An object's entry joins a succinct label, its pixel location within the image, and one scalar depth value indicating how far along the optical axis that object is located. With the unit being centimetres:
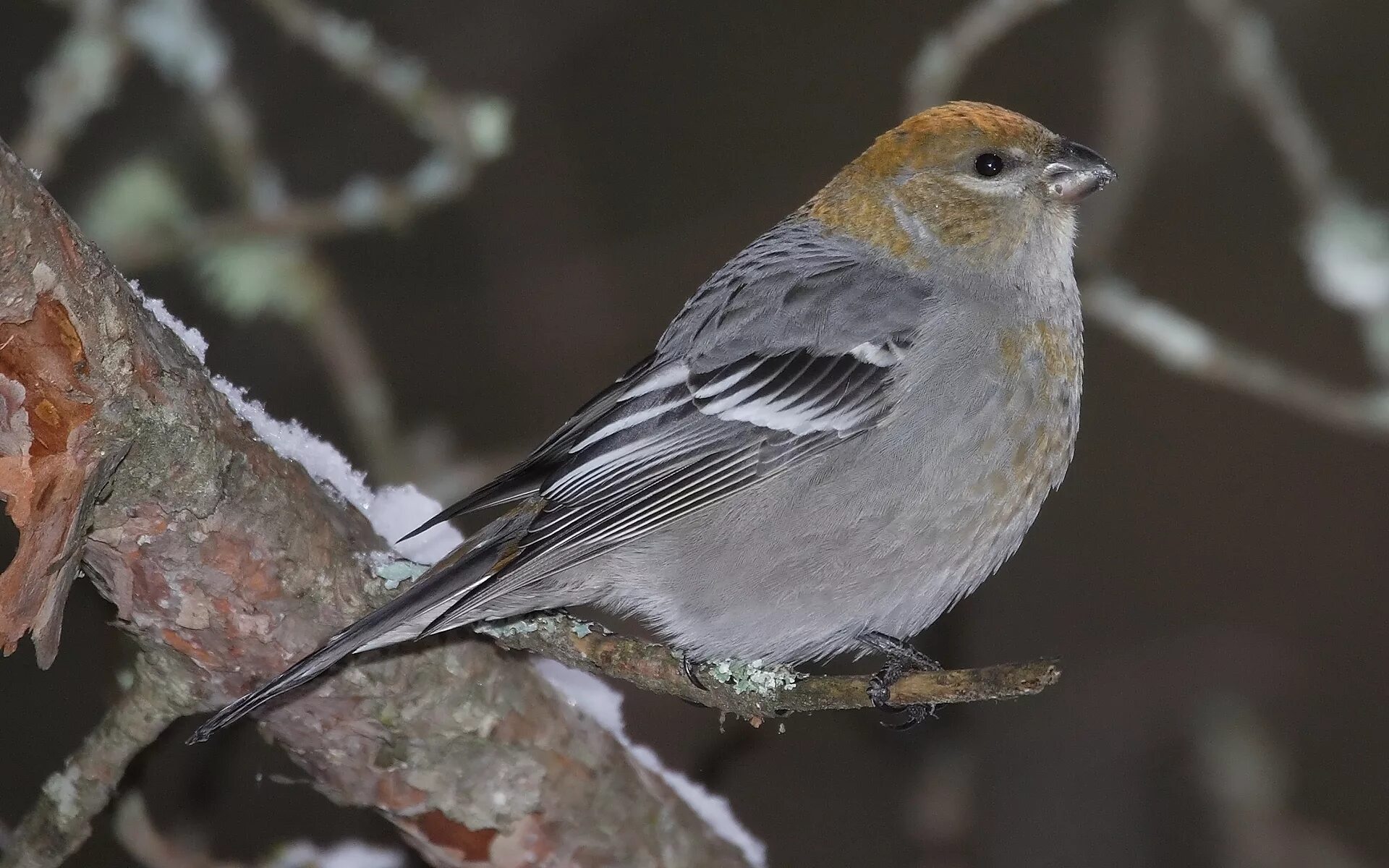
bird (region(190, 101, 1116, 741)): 448
